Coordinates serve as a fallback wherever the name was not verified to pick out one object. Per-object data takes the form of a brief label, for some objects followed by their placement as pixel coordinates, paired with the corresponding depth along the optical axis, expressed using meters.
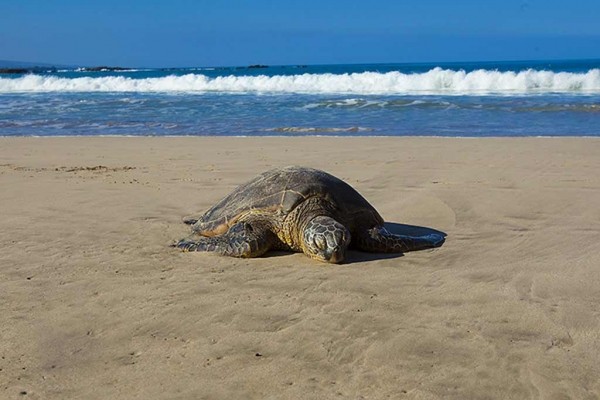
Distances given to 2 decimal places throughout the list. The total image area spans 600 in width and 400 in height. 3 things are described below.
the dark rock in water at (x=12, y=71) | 90.07
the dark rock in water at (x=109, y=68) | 116.14
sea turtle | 5.22
